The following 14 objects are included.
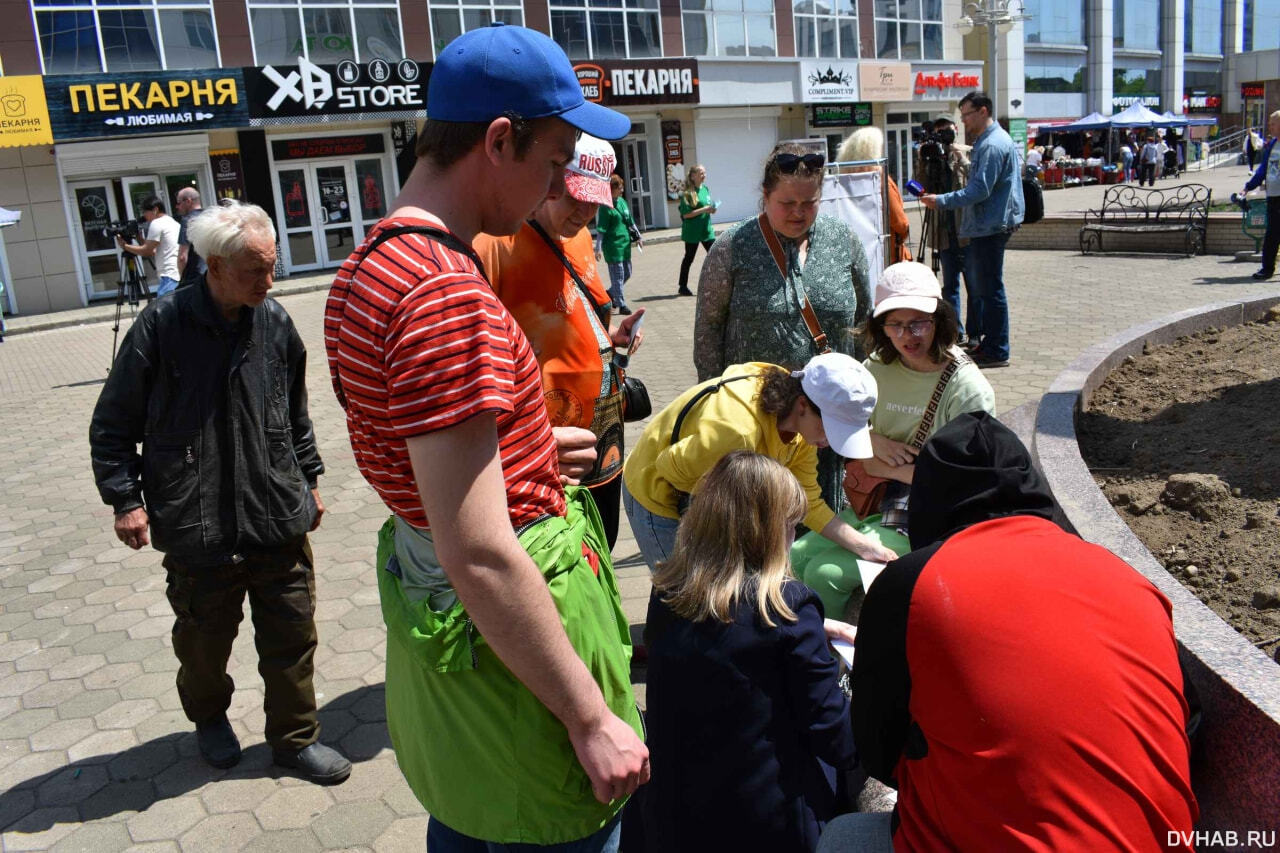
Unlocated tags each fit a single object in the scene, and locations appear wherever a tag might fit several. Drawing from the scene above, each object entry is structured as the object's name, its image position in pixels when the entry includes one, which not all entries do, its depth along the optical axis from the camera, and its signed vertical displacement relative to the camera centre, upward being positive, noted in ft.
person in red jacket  5.32 -2.84
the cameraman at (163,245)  33.65 +0.41
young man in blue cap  4.34 -1.22
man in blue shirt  23.62 -0.30
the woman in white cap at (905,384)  12.06 -2.37
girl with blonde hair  7.55 -3.78
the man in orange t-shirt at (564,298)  9.43 -0.70
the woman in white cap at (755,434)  10.30 -2.39
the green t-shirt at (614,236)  41.45 -0.72
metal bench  45.44 -2.31
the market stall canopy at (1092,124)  116.16 +6.29
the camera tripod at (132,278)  40.55 -0.77
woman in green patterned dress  12.50 -1.04
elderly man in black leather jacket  9.84 -2.19
